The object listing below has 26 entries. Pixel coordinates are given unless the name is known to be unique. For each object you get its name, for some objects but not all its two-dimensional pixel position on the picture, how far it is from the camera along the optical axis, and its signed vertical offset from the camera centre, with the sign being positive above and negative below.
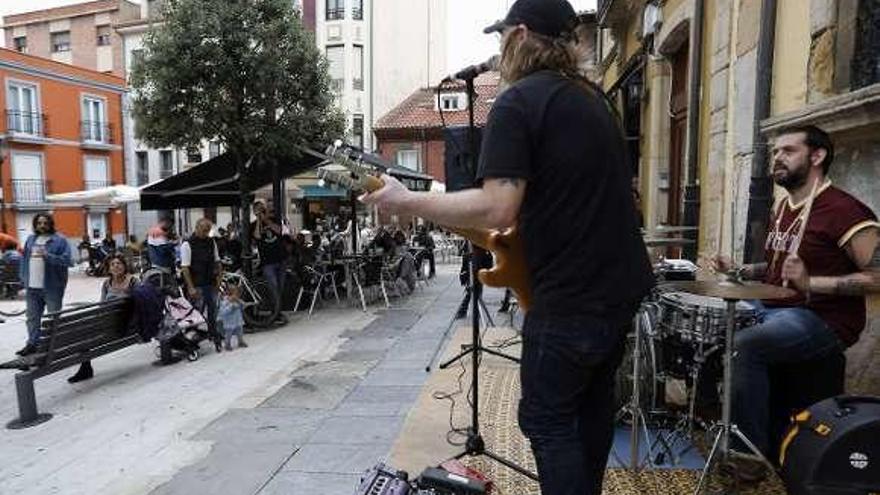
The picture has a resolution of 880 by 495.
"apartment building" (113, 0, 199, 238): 30.73 +2.16
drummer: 2.68 -0.29
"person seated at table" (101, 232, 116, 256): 18.12 -1.22
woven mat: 3.03 -1.33
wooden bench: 5.12 -1.24
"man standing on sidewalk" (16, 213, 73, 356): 7.44 -0.77
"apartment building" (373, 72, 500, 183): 30.27 +3.01
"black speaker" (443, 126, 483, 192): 4.75 +0.33
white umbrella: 17.62 +0.12
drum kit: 2.60 -0.68
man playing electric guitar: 1.74 -0.06
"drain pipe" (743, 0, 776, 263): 4.04 +0.30
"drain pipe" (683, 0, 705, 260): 5.64 +0.69
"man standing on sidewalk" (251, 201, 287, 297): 9.09 -0.61
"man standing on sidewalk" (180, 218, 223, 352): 7.79 -0.79
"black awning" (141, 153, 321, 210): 10.38 +0.38
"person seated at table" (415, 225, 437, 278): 13.88 -0.96
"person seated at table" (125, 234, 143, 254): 17.00 -1.18
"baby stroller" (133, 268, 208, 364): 6.64 -1.24
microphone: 3.56 +0.75
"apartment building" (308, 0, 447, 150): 30.86 +7.37
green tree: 8.56 +1.66
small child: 7.64 -1.32
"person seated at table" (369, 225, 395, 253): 12.01 -0.71
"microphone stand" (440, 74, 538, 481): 3.18 -0.94
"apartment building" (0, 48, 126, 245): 25.14 +2.58
